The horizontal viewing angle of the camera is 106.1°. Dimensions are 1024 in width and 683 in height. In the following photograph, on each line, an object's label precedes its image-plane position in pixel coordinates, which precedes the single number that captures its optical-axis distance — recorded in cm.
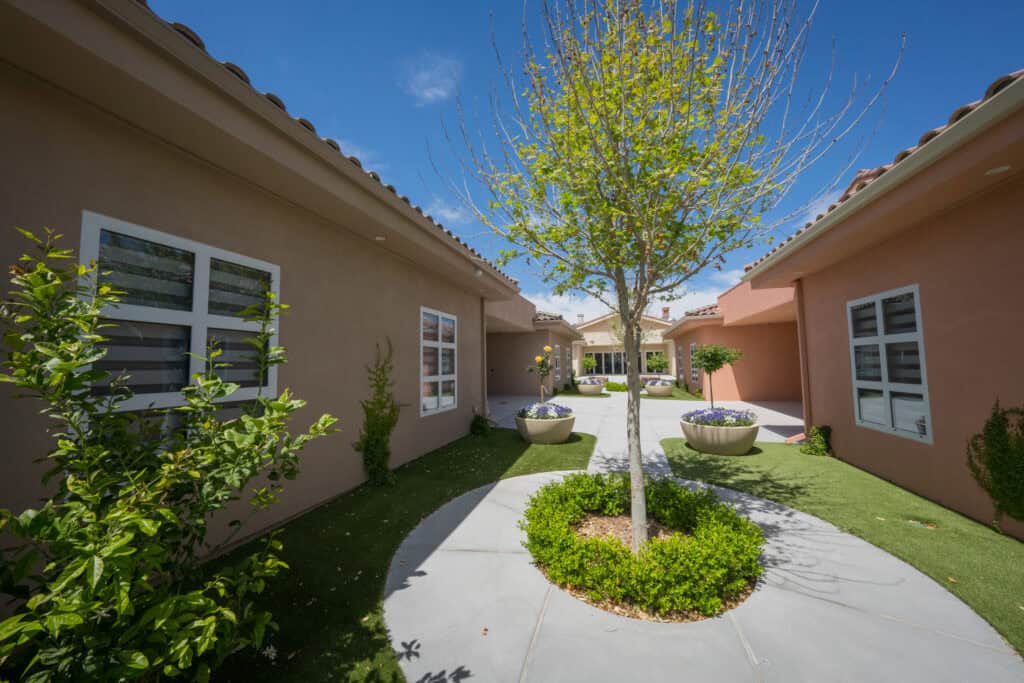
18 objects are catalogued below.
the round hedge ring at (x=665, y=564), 288
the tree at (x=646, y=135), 331
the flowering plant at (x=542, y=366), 1205
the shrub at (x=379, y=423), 580
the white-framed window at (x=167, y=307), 308
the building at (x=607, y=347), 3047
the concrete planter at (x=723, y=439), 740
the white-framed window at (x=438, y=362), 757
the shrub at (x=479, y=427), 945
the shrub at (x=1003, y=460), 404
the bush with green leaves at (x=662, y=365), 2436
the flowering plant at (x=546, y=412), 865
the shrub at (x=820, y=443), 758
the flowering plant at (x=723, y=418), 756
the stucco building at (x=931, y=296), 388
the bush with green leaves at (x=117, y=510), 135
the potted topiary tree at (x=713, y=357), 1038
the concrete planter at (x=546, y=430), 847
